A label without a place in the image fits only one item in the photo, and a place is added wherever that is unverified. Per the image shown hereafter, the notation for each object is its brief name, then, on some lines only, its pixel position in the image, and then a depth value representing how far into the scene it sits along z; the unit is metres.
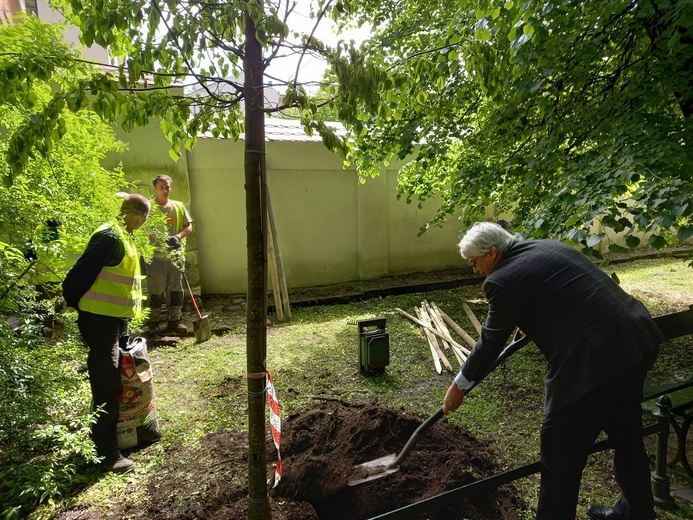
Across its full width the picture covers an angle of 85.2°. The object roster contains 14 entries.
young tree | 1.49
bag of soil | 3.09
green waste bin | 4.59
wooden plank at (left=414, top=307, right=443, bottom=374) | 4.94
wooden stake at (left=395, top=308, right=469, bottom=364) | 5.52
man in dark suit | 2.02
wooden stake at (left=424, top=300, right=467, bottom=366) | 5.17
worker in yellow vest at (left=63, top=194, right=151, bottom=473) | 2.80
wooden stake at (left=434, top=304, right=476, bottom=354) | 5.64
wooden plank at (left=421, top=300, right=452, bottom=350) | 5.74
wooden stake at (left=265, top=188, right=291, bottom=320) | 6.81
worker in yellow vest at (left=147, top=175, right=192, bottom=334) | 5.79
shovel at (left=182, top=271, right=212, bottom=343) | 5.70
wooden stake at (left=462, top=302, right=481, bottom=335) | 6.30
